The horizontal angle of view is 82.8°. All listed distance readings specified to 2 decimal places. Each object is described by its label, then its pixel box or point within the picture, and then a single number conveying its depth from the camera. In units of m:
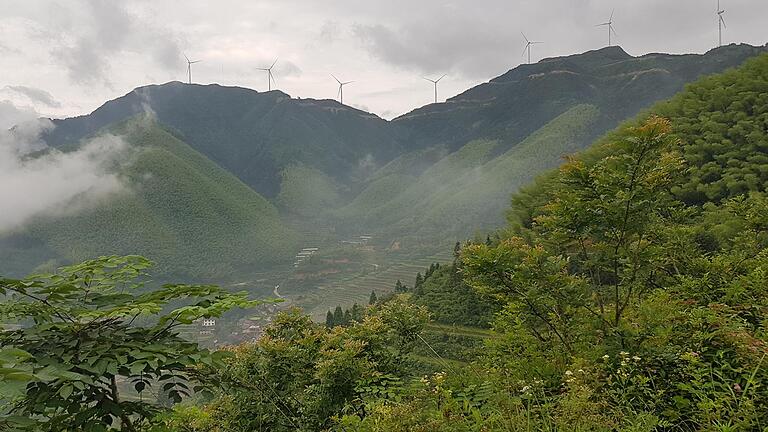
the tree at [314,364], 7.97
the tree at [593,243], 5.27
